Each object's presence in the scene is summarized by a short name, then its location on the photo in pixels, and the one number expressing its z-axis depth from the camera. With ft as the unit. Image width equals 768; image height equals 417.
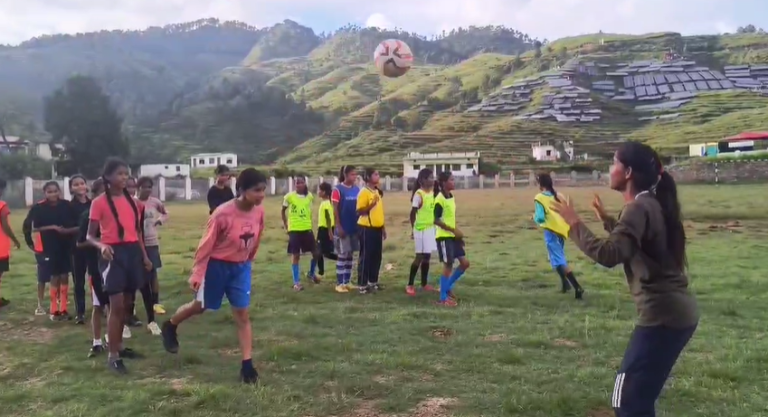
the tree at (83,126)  184.65
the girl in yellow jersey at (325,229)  35.76
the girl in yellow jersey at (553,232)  29.99
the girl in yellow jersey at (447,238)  28.91
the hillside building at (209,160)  279.08
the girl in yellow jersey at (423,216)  29.99
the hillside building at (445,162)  241.96
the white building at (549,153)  275.39
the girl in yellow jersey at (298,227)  33.94
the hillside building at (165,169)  233.35
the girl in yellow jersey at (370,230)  30.91
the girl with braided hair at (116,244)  19.40
